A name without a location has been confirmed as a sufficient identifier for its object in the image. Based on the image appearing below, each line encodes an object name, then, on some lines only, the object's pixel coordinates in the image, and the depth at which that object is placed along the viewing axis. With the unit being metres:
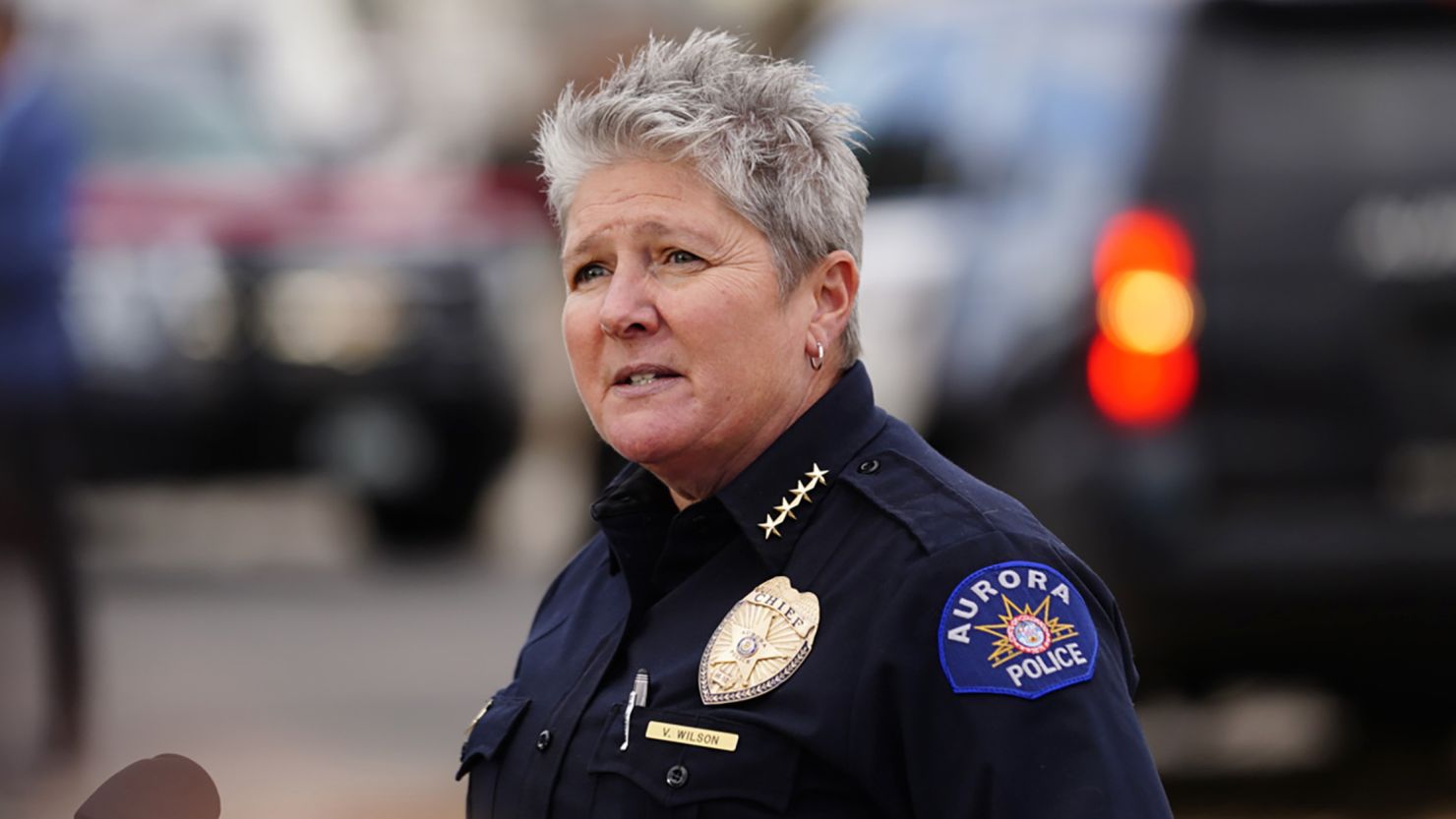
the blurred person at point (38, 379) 12.94
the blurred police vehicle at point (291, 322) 19.61
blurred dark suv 11.14
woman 5.03
